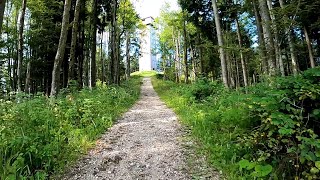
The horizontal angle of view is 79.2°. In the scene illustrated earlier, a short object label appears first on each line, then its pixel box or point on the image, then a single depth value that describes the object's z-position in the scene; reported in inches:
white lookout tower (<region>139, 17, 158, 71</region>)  1160.1
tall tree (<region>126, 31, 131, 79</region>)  991.0
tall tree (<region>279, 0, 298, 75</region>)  340.2
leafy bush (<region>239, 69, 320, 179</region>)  87.5
